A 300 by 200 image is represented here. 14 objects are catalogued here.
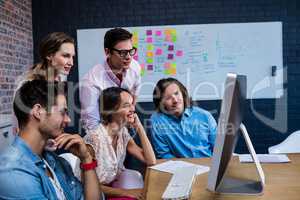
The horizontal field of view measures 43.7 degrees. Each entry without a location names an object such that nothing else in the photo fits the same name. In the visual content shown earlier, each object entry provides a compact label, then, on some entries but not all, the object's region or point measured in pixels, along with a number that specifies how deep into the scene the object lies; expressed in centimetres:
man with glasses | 279
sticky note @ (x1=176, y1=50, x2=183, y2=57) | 447
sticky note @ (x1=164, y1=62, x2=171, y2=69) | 448
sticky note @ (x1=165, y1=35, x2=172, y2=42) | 448
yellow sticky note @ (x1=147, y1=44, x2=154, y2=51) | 448
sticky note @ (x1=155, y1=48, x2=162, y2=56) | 449
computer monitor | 121
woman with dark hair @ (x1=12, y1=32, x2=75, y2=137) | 264
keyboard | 137
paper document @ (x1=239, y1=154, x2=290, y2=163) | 209
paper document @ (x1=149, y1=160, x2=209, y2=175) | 194
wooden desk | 146
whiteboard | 444
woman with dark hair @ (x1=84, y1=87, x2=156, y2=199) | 215
